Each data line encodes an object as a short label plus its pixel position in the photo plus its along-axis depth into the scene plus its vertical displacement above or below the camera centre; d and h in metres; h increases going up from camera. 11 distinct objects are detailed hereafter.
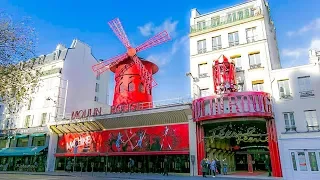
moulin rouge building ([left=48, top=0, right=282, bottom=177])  18.42 +2.98
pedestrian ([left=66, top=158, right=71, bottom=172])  25.68 -0.57
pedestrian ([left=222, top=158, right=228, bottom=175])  20.41 -0.53
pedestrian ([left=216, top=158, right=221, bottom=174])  19.82 -0.41
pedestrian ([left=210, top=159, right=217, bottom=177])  18.22 -0.41
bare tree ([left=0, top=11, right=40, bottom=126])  9.94 +3.66
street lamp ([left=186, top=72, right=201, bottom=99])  21.22 +5.82
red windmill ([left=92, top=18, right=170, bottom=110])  26.25 +8.44
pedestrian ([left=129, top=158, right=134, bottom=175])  21.62 -0.32
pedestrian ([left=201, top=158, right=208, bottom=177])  17.74 -0.46
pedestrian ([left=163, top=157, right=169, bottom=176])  19.98 -0.46
